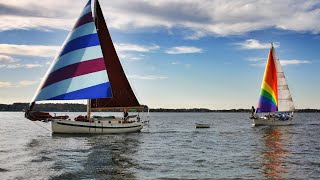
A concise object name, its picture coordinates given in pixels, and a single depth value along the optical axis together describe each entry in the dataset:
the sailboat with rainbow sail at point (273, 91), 82.38
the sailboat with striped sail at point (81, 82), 50.38
